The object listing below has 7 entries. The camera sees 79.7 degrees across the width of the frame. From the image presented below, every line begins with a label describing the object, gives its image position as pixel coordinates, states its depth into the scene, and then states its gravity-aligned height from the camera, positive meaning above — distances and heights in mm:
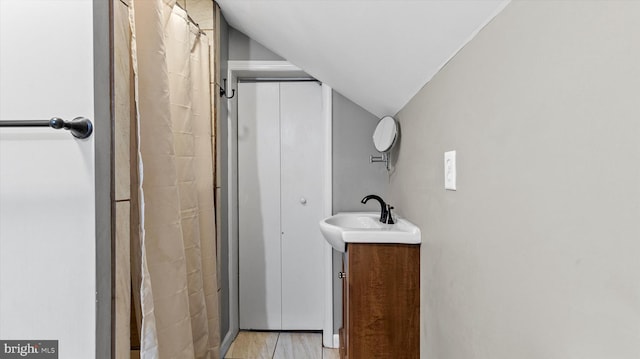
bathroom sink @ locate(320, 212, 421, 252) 1646 -279
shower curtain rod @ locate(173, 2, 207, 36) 2088 +796
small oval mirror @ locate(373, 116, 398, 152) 2160 +225
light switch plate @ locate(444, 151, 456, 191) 1134 +7
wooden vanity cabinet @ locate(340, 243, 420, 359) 1677 -554
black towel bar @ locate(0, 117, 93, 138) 1015 +129
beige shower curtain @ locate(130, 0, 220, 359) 1409 -63
